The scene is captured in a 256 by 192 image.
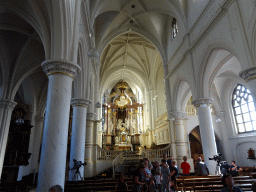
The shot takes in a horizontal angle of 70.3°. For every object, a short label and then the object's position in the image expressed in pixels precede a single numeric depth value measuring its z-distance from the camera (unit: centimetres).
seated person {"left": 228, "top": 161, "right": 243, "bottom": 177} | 675
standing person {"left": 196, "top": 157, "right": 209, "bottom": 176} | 730
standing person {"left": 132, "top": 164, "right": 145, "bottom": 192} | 413
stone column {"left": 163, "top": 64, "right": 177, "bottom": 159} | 1241
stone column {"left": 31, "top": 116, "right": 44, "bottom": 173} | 1248
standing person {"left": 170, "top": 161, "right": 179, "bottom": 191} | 468
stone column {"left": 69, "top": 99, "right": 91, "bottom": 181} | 793
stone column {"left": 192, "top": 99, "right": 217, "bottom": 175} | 844
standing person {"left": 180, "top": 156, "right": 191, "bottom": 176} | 679
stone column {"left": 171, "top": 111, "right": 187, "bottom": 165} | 1205
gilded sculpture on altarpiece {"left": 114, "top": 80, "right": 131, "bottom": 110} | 2719
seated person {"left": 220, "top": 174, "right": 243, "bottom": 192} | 253
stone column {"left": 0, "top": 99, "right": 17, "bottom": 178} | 886
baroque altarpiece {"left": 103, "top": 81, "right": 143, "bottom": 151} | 2539
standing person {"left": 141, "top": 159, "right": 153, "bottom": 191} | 423
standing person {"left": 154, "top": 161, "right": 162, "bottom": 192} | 459
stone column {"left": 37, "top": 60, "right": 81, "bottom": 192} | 430
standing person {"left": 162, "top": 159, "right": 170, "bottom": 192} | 454
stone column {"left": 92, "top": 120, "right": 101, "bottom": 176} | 1170
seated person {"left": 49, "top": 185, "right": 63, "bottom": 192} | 232
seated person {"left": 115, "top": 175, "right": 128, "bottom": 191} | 459
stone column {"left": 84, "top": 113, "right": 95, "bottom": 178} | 1077
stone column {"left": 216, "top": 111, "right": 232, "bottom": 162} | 1388
